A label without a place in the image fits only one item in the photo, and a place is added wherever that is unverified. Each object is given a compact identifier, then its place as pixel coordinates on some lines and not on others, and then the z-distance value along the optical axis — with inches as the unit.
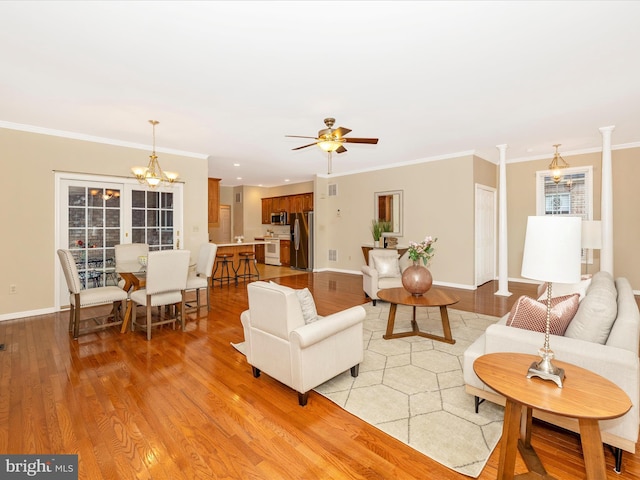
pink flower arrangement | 154.2
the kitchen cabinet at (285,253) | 398.3
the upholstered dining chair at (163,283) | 144.9
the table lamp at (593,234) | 165.5
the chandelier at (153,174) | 185.0
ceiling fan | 143.9
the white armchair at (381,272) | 197.5
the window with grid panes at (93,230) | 197.3
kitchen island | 282.0
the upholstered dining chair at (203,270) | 182.6
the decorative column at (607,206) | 187.3
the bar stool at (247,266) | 294.8
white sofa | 64.3
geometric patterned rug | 74.9
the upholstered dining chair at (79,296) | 144.1
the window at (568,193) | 245.1
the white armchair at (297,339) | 90.6
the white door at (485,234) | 258.1
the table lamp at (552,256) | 59.6
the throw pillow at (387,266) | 207.2
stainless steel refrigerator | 368.8
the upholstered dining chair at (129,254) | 177.8
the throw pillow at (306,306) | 97.3
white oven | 411.2
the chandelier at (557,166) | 238.5
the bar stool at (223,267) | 278.1
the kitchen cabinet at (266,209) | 441.4
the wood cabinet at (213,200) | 319.3
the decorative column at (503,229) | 230.4
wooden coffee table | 138.3
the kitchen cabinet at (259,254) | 433.1
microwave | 416.5
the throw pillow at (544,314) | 81.5
